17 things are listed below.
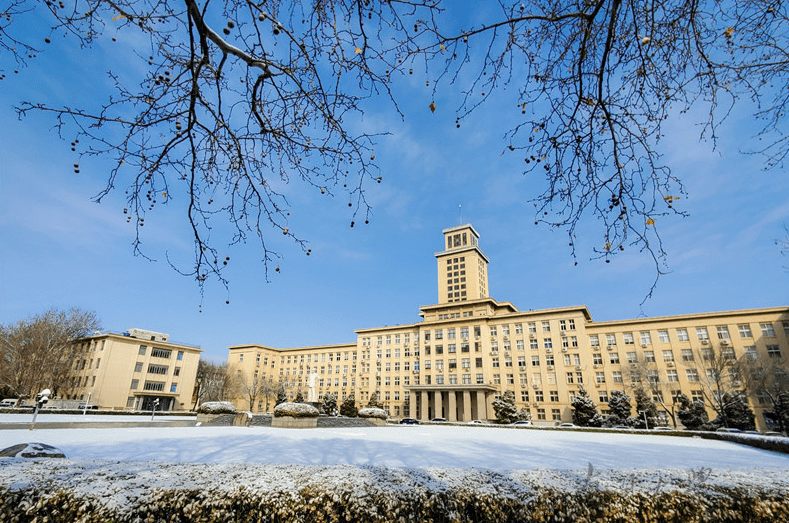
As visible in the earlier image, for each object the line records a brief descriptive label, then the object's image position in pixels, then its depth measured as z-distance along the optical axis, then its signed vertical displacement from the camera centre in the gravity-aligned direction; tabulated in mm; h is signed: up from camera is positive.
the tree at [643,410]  41219 -1771
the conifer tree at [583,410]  42638 -1846
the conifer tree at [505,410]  45625 -2168
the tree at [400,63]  3609 +3197
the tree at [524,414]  48094 -2843
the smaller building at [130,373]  52469 +1439
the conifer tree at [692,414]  39562 -1957
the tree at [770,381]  34906 +1538
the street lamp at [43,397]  16852 -693
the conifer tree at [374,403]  55338 -2049
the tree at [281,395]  65625 -1488
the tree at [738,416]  39469 -1999
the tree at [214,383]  66300 +342
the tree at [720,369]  38312 +2896
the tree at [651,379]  45375 +1809
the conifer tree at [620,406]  41506 -1338
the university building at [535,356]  46969 +5099
